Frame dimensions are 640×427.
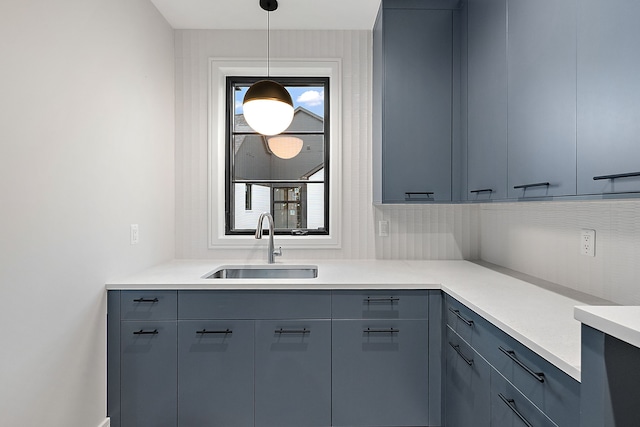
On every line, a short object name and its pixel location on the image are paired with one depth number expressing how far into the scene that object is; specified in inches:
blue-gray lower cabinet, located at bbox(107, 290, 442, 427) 72.1
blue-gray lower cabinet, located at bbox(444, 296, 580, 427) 37.6
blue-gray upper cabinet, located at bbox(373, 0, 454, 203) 84.5
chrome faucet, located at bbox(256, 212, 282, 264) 94.0
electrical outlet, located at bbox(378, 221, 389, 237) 100.3
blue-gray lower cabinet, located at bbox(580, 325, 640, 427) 27.2
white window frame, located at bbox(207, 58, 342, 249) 99.0
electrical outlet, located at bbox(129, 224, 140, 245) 79.0
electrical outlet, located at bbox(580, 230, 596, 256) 60.1
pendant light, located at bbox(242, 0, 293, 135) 81.8
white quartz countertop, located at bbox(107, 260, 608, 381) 42.7
